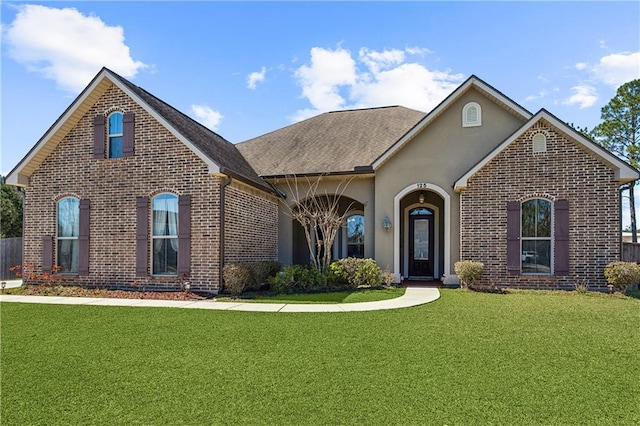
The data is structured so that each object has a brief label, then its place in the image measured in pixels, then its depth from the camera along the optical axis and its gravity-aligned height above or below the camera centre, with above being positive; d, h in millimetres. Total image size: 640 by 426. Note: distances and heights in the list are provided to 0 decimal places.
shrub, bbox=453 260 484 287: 11227 -1408
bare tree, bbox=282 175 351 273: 12742 +449
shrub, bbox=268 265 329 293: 11203 -1695
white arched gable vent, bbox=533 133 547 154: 11531 +2257
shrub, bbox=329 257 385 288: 11719 -1549
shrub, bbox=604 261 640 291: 10359 -1377
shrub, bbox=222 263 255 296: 10617 -1514
